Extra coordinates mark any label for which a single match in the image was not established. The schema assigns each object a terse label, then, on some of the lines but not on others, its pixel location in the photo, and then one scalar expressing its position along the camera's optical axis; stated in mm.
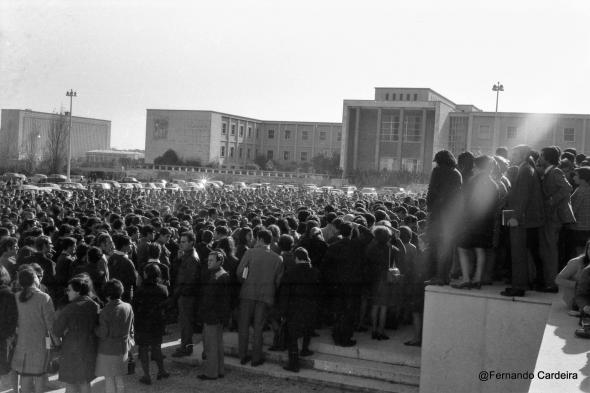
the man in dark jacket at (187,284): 8602
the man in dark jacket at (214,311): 8219
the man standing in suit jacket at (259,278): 8414
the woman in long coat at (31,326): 6832
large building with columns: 62688
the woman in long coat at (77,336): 6586
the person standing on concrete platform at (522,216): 7238
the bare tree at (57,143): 54594
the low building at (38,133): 60344
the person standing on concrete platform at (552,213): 7531
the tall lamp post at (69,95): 50200
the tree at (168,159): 81000
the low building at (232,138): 82188
